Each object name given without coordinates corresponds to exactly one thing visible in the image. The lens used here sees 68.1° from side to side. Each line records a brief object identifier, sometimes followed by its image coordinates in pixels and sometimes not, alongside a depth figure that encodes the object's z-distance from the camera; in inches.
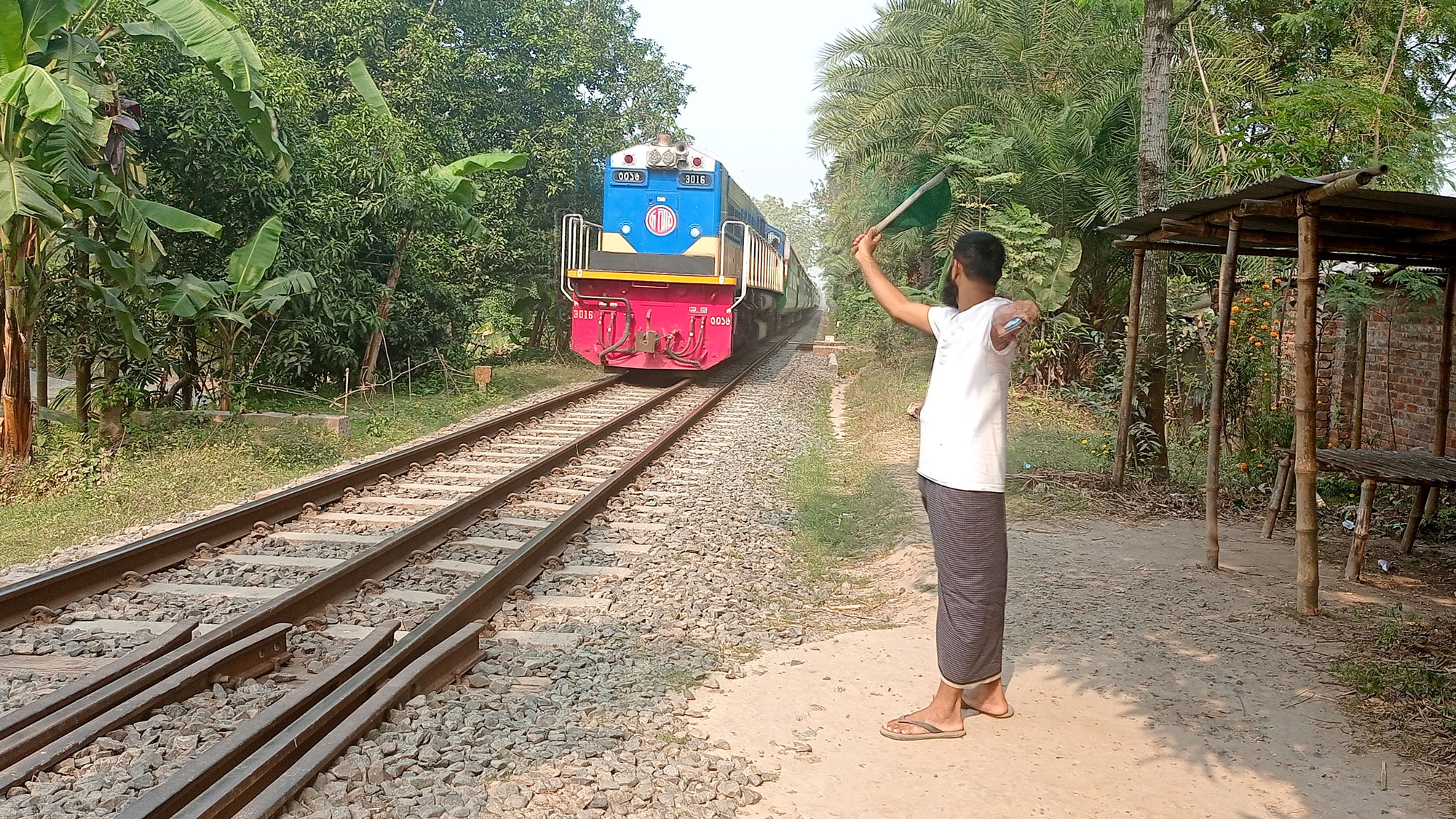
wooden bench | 229.6
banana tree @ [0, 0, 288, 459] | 277.4
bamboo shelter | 209.0
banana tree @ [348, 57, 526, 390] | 499.2
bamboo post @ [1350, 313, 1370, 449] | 323.6
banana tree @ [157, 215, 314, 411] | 361.7
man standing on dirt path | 152.6
